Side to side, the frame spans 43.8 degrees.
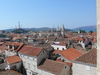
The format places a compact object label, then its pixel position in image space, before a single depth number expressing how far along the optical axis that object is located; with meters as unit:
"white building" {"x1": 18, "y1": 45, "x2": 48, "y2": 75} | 27.47
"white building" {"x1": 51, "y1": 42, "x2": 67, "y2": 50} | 49.01
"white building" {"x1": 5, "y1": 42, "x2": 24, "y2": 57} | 34.84
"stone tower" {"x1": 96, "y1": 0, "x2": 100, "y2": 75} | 8.77
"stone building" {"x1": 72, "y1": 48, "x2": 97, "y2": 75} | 18.88
